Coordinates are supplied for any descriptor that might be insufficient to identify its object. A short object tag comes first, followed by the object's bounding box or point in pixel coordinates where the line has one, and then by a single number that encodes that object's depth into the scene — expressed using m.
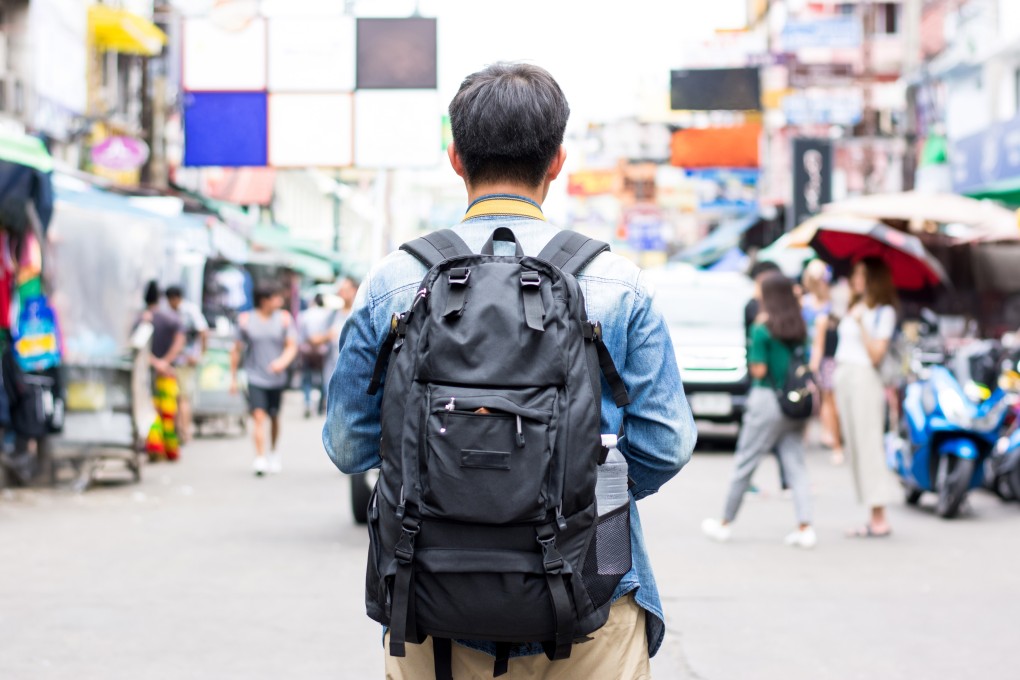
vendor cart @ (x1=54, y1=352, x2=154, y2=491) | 12.89
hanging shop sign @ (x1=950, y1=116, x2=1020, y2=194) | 21.45
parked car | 16.80
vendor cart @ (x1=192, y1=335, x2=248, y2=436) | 18.53
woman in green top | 9.60
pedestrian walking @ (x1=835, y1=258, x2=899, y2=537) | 9.66
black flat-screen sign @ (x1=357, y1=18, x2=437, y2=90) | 16.61
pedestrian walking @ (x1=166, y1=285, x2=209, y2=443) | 17.56
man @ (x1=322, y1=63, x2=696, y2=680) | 2.66
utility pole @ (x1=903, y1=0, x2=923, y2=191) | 31.35
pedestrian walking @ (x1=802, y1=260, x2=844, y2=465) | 16.20
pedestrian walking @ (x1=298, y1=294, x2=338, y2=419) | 22.09
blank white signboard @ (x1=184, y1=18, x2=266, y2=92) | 17.27
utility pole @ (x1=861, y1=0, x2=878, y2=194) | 27.70
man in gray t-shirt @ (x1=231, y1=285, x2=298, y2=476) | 13.75
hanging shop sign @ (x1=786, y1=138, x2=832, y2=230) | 29.22
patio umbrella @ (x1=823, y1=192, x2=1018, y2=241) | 14.37
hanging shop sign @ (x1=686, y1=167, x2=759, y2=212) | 39.03
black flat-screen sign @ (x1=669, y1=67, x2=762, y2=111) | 18.22
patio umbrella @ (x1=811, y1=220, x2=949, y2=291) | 11.37
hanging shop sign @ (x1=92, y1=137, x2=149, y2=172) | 23.77
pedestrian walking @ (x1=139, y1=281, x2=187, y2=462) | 15.80
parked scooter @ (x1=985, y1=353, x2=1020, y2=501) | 11.32
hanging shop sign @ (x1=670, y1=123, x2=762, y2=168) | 29.23
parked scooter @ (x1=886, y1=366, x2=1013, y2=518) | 10.57
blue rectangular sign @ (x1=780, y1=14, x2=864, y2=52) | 24.12
